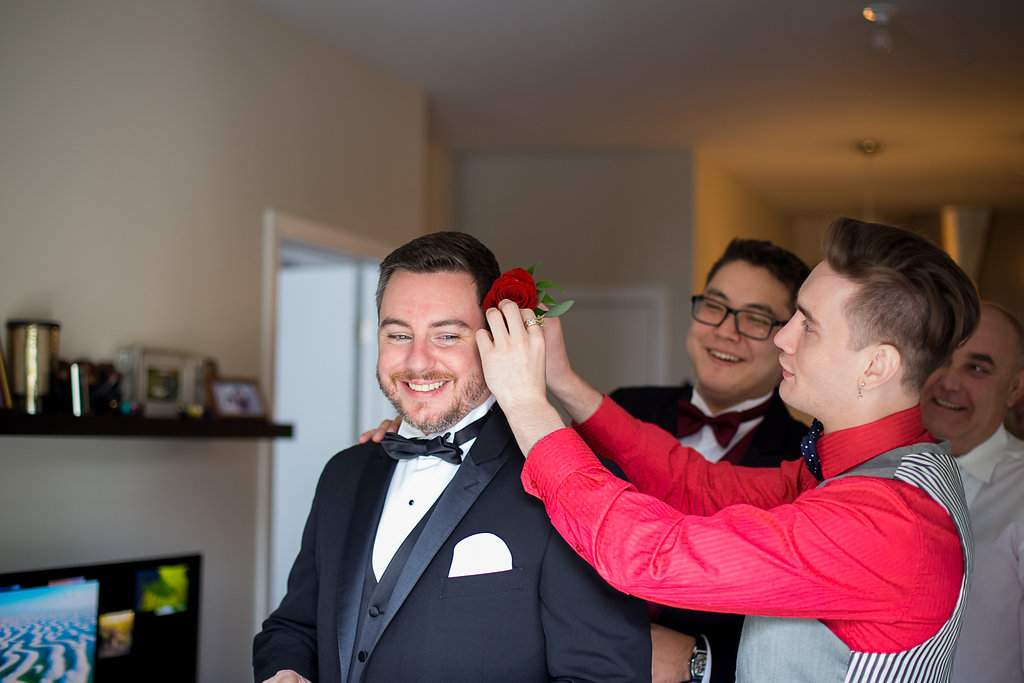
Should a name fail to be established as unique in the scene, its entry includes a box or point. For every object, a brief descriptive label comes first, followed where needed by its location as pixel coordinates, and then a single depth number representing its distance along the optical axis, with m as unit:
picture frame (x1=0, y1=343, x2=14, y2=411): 3.12
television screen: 2.80
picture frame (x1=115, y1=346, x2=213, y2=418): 3.66
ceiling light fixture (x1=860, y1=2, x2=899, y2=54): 4.45
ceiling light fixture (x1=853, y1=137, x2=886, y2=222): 7.05
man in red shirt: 1.40
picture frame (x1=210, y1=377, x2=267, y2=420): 4.07
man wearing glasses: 2.56
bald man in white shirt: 2.43
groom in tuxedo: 1.71
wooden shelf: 3.02
